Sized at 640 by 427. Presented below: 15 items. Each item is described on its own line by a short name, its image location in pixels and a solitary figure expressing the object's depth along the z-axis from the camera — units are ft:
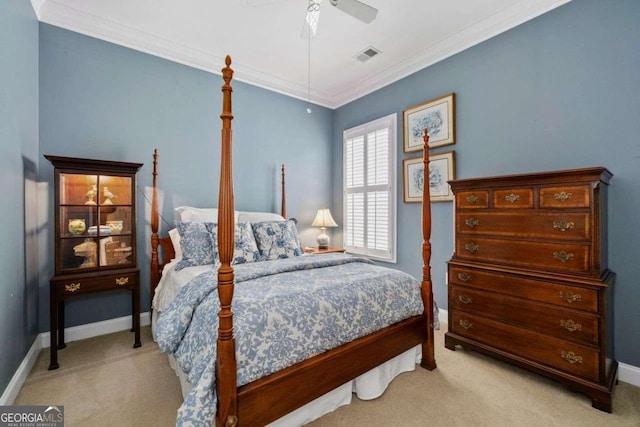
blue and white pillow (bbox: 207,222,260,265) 8.73
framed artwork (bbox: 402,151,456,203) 10.28
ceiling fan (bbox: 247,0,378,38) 6.67
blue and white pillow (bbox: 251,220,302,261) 9.51
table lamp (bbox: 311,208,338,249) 13.24
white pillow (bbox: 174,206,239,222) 9.95
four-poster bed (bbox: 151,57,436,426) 4.18
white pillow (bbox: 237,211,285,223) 10.89
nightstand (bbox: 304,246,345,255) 12.42
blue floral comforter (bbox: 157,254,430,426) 4.42
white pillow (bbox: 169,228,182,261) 9.36
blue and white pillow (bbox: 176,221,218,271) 8.55
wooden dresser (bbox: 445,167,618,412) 6.10
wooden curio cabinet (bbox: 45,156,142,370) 7.77
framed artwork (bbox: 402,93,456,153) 10.26
